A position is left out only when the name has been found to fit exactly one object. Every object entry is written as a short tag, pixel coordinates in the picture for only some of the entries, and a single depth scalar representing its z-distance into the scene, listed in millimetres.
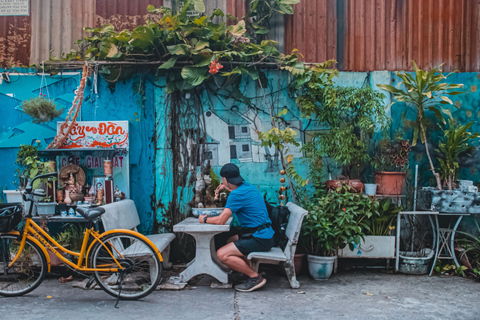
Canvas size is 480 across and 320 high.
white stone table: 5344
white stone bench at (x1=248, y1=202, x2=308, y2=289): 5176
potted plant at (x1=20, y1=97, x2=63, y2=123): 5891
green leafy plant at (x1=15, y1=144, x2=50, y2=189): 5793
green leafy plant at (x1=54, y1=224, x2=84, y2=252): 5762
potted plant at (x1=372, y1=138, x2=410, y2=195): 6043
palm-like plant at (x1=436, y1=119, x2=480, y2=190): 6074
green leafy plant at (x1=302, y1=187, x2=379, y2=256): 5551
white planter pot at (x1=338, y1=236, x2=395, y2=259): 5965
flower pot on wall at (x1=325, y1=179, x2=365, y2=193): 6004
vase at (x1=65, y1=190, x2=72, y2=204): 5902
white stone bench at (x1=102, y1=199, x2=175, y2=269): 5219
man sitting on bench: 5238
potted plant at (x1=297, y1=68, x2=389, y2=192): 5977
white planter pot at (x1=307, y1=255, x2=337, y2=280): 5660
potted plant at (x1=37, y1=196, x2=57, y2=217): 5766
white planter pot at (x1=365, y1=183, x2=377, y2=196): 6023
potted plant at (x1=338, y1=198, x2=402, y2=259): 5961
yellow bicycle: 4785
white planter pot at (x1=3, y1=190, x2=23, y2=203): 5957
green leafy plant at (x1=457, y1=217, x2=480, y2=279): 5927
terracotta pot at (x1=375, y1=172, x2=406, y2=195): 6035
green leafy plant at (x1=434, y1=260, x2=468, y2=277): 5963
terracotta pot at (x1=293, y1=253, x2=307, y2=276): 5797
